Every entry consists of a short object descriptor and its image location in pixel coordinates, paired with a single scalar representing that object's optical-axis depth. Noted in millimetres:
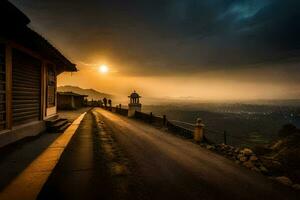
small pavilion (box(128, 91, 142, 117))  31547
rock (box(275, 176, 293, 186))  6598
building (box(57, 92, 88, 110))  38719
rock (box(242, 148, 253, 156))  9398
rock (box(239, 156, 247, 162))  8938
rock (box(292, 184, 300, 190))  6195
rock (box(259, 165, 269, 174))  7725
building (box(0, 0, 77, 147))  6344
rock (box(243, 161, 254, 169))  8133
